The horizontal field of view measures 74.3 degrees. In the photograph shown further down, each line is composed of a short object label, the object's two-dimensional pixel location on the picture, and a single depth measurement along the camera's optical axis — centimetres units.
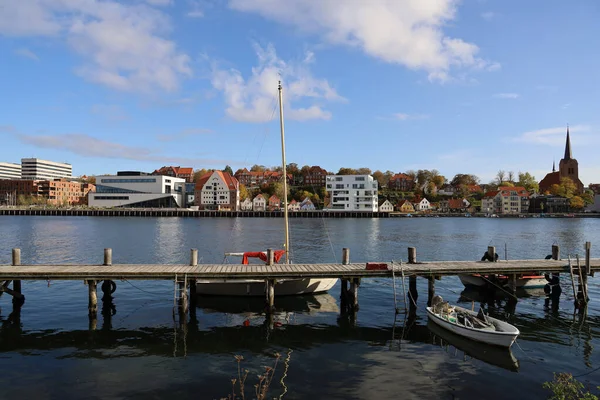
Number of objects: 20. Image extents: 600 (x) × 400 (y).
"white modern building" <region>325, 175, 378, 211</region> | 17462
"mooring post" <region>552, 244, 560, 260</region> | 2708
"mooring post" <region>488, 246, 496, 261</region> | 2671
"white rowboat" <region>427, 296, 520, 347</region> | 1631
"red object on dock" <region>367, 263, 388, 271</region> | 2242
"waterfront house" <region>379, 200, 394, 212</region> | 18594
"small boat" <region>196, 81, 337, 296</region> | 2327
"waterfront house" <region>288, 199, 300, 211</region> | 18815
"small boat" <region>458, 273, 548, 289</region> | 2652
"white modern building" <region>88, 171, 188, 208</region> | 18200
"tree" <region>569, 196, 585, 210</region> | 18950
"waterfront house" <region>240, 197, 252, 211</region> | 19380
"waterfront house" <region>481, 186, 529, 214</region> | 19212
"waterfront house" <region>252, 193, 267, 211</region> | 19388
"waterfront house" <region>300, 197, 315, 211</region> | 18912
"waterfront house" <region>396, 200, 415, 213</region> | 19728
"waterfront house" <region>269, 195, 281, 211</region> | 19421
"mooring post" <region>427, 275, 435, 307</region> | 2280
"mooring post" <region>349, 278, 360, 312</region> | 2264
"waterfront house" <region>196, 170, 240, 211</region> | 18794
